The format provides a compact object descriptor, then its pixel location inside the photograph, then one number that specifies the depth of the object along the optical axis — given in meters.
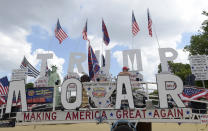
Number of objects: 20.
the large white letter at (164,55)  10.61
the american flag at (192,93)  7.15
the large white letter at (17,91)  6.62
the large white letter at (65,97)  6.42
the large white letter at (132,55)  13.70
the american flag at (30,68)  18.49
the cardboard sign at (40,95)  7.07
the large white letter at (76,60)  11.57
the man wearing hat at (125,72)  7.72
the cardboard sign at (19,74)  14.81
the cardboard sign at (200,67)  11.52
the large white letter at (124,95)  6.34
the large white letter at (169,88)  6.12
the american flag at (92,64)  13.27
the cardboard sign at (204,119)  6.38
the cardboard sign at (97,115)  6.29
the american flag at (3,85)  12.83
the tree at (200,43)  22.28
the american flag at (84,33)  15.86
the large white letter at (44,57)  12.33
